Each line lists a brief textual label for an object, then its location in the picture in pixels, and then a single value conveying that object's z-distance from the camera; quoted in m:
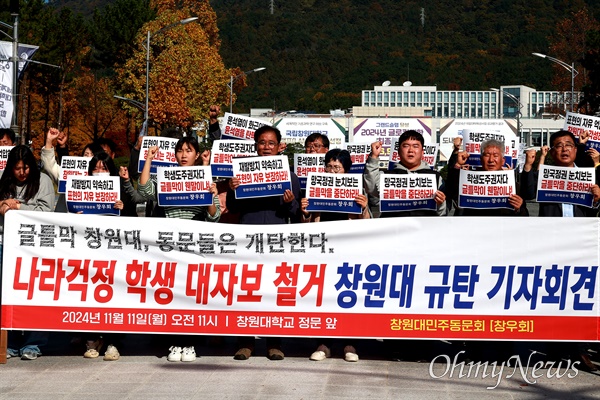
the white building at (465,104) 126.94
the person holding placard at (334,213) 8.41
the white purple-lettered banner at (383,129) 34.87
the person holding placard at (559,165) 8.66
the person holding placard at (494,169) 8.48
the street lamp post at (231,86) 60.75
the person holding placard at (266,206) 8.56
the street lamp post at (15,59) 20.66
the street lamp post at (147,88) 37.50
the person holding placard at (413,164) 8.58
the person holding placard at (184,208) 8.66
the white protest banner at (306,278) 8.02
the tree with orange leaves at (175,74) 54.88
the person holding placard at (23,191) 8.50
